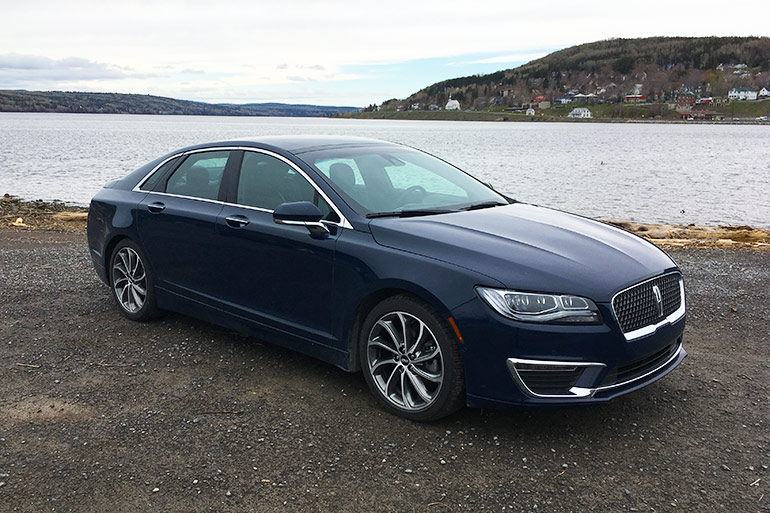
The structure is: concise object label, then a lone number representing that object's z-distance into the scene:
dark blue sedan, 3.57
